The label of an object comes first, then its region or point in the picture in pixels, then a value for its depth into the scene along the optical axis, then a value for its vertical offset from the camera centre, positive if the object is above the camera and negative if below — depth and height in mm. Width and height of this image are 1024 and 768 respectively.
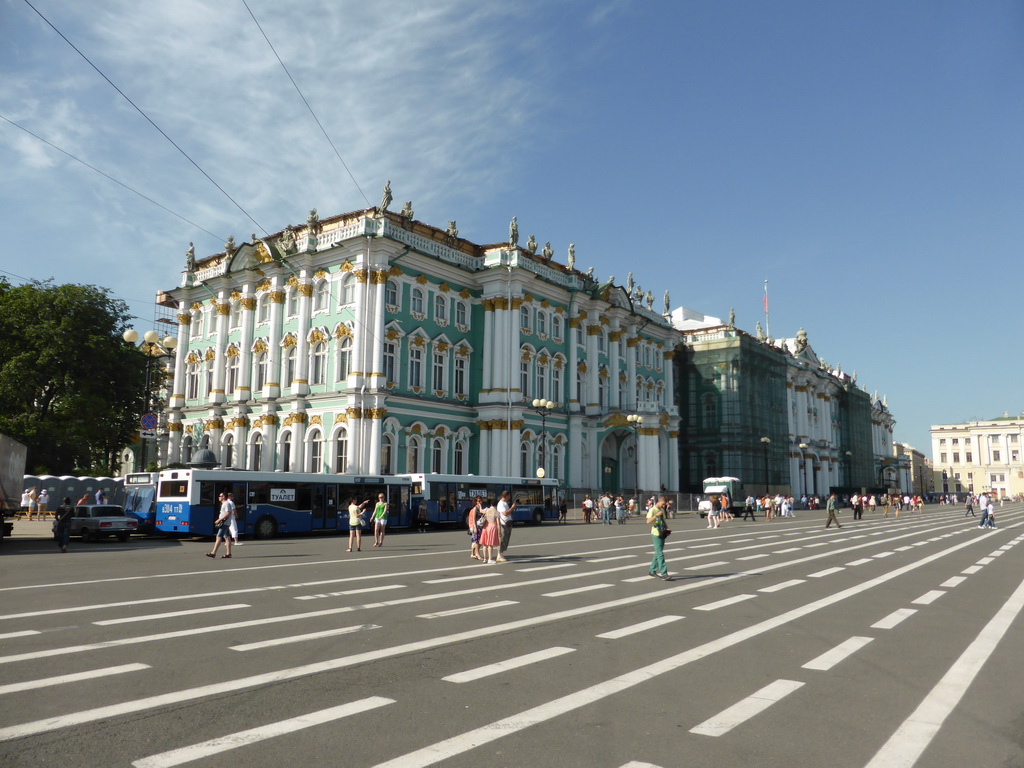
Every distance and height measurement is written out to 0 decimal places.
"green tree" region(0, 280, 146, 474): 44906 +6447
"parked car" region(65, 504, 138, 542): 26984 -1420
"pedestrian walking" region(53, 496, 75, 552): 22686 -1296
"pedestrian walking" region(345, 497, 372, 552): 23328 -1075
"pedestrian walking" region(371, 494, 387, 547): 24891 -1127
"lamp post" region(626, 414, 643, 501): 54131 +2468
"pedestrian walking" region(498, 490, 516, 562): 21125 -968
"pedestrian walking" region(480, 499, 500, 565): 19875 -1191
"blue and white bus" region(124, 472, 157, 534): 29234 -671
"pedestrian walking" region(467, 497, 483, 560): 21125 -1071
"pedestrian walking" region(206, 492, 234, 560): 20284 -1004
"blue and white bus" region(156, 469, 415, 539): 28359 -612
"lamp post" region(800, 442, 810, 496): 91212 +2919
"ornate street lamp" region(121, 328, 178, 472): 26047 +4733
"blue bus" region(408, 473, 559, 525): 37375 -460
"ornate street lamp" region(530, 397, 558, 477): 44875 +4558
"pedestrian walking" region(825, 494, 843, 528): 37969 -810
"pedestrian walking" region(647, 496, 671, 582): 16016 -927
